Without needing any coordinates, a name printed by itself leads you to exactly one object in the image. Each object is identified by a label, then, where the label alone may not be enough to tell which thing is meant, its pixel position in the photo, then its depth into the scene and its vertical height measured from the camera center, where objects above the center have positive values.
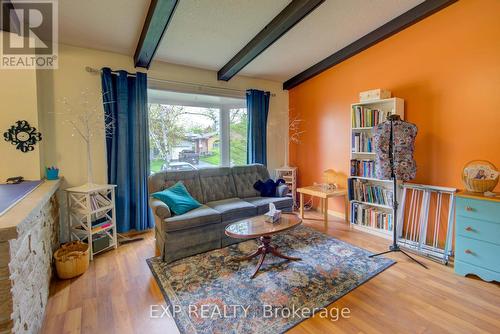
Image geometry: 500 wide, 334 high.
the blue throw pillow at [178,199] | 2.75 -0.51
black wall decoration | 2.38 +0.20
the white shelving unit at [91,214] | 2.60 -0.67
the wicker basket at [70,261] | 2.24 -1.01
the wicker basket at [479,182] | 2.24 -0.24
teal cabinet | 2.09 -0.72
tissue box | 2.53 -0.64
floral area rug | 1.72 -1.13
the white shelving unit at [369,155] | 3.14 +0.03
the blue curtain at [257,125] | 4.27 +0.56
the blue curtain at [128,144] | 3.09 +0.15
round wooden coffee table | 2.24 -0.71
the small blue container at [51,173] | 2.65 -0.20
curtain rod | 2.96 +1.10
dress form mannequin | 2.55 +0.06
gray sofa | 2.55 -0.64
